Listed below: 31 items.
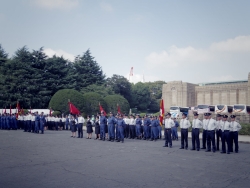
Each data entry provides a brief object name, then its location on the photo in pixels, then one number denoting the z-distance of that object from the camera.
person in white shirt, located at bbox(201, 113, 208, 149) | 14.00
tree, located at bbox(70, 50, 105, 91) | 54.09
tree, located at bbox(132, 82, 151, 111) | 72.31
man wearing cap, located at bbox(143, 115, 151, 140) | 19.50
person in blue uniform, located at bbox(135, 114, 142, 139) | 19.82
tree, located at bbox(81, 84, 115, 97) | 48.56
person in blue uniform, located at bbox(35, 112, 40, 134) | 22.77
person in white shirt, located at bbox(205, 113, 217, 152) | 13.60
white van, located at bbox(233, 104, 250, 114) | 39.91
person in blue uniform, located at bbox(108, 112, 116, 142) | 18.11
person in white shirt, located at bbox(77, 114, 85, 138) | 19.69
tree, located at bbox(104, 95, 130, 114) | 42.84
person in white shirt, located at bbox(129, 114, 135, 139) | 20.25
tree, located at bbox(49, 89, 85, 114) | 35.97
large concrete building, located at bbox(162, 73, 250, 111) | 57.78
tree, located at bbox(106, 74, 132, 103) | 62.08
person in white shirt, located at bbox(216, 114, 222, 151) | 14.32
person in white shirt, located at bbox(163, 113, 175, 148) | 14.98
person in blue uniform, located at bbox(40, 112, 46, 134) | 22.64
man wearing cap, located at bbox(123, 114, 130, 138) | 20.77
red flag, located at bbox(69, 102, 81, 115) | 20.79
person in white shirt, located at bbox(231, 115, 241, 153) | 13.43
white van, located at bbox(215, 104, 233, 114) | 42.06
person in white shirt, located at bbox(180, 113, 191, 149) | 14.32
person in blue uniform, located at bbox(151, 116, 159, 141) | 19.05
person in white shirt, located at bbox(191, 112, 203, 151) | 13.92
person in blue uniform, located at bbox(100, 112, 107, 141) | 18.45
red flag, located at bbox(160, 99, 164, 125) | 16.92
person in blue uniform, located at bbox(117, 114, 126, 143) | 17.61
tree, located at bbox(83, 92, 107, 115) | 39.06
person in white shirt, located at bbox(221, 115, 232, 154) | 13.22
